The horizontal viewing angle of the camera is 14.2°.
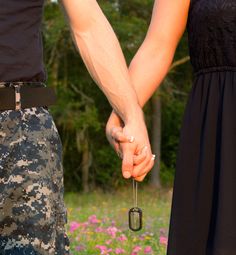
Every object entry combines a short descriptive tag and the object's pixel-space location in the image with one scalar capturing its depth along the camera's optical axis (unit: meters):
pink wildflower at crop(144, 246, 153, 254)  8.06
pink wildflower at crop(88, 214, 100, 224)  10.34
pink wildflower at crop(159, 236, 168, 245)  8.59
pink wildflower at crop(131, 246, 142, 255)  7.90
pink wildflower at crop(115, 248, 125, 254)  7.84
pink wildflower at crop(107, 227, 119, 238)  9.04
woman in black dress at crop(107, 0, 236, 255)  3.41
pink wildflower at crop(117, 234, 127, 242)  8.64
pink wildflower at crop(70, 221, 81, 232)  9.19
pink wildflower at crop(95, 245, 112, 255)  7.88
